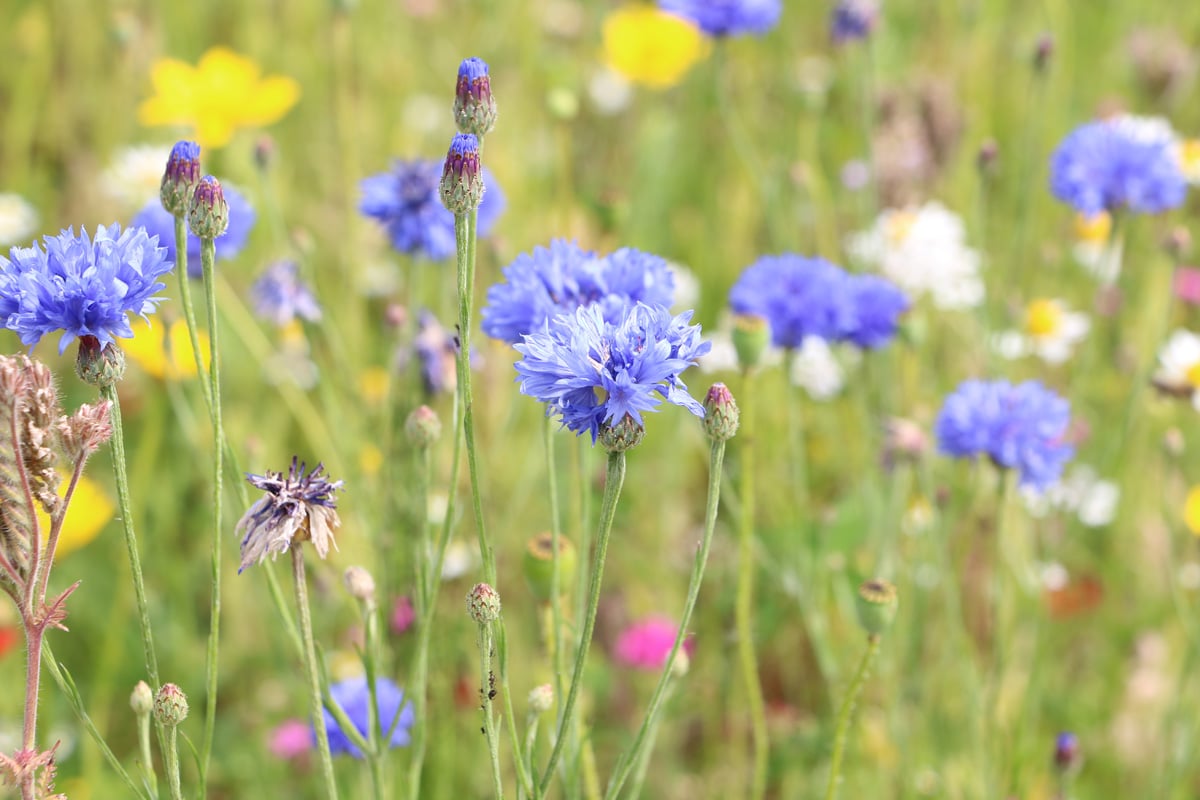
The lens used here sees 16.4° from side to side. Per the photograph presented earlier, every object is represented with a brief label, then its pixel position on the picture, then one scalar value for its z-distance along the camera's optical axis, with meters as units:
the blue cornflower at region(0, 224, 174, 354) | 0.92
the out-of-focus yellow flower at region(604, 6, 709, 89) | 1.87
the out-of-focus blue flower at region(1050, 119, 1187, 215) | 1.18
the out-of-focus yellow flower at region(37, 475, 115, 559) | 1.23
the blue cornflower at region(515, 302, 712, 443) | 0.91
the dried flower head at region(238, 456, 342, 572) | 0.93
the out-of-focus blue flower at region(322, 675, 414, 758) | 1.05
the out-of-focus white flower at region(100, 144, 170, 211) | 1.43
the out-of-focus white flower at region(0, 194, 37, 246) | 1.51
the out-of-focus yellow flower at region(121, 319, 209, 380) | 1.25
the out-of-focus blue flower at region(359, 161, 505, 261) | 1.13
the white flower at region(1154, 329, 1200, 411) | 1.20
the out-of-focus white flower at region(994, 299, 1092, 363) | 1.37
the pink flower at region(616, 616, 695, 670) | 1.19
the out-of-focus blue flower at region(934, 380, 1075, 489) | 1.09
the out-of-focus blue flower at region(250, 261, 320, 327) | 1.14
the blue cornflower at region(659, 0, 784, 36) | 1.27
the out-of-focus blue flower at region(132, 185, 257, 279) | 1.12
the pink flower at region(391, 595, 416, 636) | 1.14
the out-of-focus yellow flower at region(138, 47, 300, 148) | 1.51
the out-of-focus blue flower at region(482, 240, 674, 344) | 1.00
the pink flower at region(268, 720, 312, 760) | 1.16
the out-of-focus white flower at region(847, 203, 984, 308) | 1.39
